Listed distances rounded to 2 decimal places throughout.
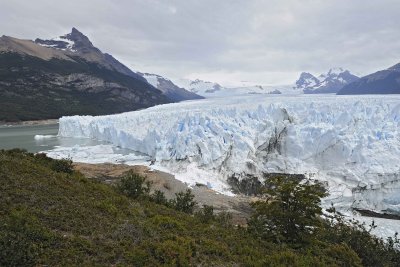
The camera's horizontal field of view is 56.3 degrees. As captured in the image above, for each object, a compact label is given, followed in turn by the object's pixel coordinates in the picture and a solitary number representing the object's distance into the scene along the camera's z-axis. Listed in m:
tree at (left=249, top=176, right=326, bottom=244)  9.54
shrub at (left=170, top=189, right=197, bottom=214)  13.70
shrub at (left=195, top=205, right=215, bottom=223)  11.02
